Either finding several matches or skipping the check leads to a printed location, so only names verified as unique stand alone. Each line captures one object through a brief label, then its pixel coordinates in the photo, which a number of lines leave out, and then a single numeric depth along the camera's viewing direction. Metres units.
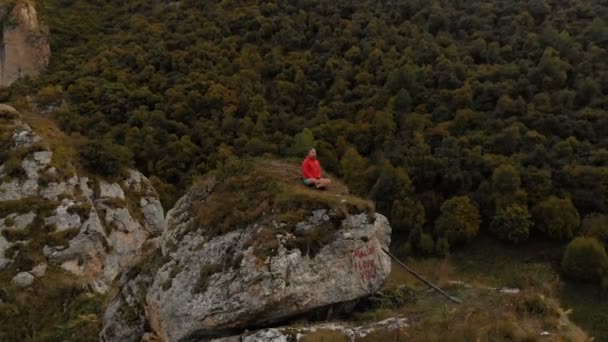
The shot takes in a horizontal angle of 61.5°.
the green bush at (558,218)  33.53
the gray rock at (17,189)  21.47
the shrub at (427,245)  34.84
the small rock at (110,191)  24.77
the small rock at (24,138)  23.97
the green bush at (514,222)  34.22
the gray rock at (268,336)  8.19
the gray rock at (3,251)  19.00
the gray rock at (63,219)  21.08
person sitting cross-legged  10.93
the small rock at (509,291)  9.82
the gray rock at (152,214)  26.00
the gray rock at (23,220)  20.48
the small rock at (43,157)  23.38
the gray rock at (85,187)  23.77
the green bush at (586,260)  29.77
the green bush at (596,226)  32.44
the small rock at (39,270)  18.92
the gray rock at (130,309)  10.81
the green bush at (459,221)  35.22
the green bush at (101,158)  25.61
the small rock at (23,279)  18.27
